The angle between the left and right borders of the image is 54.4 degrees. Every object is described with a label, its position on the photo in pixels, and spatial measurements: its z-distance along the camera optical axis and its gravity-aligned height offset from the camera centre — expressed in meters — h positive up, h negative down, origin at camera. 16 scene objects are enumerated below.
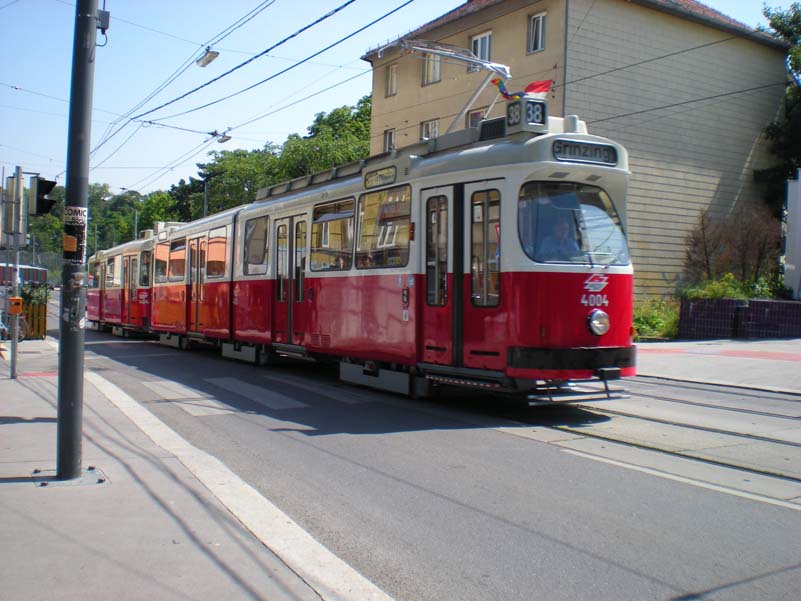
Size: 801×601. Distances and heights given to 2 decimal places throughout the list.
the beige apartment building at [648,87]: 27.02 +8.52
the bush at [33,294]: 24.42 +0.26
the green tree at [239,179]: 53.94 +8.92
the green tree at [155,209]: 91.21 +11.71
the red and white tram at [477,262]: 9.07 +0.61
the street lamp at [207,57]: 15.77 +5.05
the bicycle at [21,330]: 22.42 -0.81
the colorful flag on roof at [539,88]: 14.22 +4.13
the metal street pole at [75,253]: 6.38 +0.42
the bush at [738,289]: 23.52 +0.76
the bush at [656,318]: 24.44 -0.19
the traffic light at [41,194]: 8.04 +1.12
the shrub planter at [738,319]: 22.00 -0.14
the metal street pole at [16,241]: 11.93 +0.94
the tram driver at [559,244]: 9.12 +0.79
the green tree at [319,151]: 44.94 +9.06
